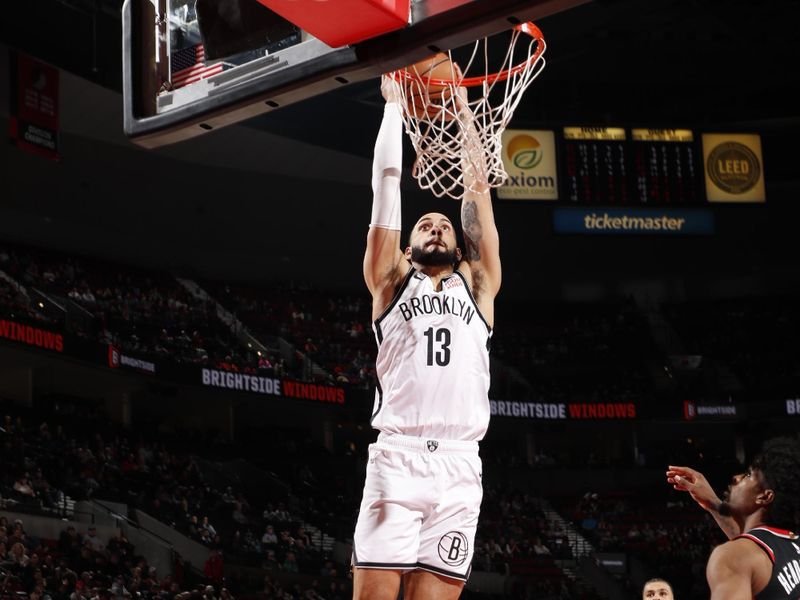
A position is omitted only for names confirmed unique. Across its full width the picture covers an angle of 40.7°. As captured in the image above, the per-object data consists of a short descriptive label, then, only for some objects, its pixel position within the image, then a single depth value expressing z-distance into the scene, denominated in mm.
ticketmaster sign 23719
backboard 4094
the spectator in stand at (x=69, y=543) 15031
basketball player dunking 4691
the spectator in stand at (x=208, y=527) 18516
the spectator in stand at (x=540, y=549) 22400
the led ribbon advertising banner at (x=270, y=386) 21469
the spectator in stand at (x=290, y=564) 18922
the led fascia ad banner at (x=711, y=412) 25469
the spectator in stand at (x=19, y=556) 13391
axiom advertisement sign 22734
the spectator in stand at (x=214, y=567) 17703
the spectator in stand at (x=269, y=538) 19438
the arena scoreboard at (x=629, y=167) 22469
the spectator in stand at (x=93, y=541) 15462
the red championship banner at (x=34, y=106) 20250
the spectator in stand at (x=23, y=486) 15673
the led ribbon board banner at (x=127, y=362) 19719
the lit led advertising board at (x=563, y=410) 24656
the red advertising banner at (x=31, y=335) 17859
